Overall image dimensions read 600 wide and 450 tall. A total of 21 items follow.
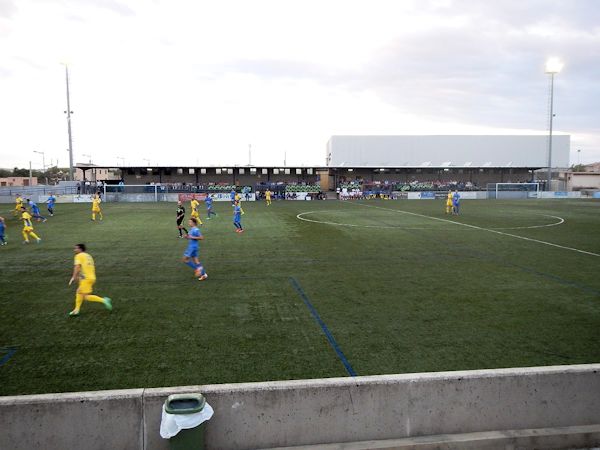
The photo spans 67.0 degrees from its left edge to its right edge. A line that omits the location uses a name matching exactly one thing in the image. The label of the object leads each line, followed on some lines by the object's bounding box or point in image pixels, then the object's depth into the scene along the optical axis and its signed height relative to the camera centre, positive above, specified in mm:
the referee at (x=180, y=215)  22178 -1626
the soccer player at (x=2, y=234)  20031 -2308
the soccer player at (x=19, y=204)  28267 -1395
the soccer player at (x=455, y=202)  33938 -1480
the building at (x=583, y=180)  75038 +543
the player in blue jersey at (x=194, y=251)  13266 -2033
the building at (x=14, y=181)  102812 +141
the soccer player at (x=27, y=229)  20344 -2112
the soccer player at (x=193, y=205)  24088 -1248
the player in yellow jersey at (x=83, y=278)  9992 -2119
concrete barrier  5105 -2706
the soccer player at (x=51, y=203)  32353 -1538
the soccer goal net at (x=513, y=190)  62125 -1012
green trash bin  5043 -2537
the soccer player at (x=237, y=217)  23559 -1801
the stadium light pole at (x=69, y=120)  50625 +6901
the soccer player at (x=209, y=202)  30712 -1351
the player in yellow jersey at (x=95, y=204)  30297 -1492
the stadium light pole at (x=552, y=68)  55250 +14007
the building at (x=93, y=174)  63594 +1685
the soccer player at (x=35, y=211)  26922 -1826
